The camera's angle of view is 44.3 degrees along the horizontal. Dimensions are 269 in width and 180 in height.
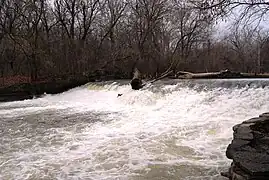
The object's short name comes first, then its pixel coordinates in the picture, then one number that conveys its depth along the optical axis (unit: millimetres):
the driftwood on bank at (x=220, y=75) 17625
